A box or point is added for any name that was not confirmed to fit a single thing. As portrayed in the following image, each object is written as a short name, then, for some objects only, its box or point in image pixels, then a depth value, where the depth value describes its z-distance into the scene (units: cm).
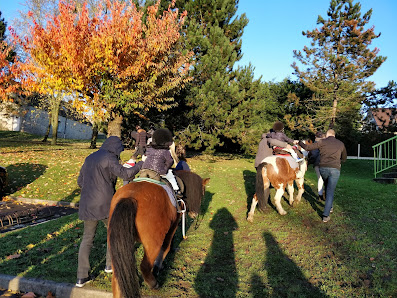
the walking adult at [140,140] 1048
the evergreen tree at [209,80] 1570
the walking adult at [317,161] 806
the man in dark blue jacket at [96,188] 376
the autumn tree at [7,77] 1347
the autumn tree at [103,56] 1109
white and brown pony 671
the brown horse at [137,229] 290
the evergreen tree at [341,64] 2308
